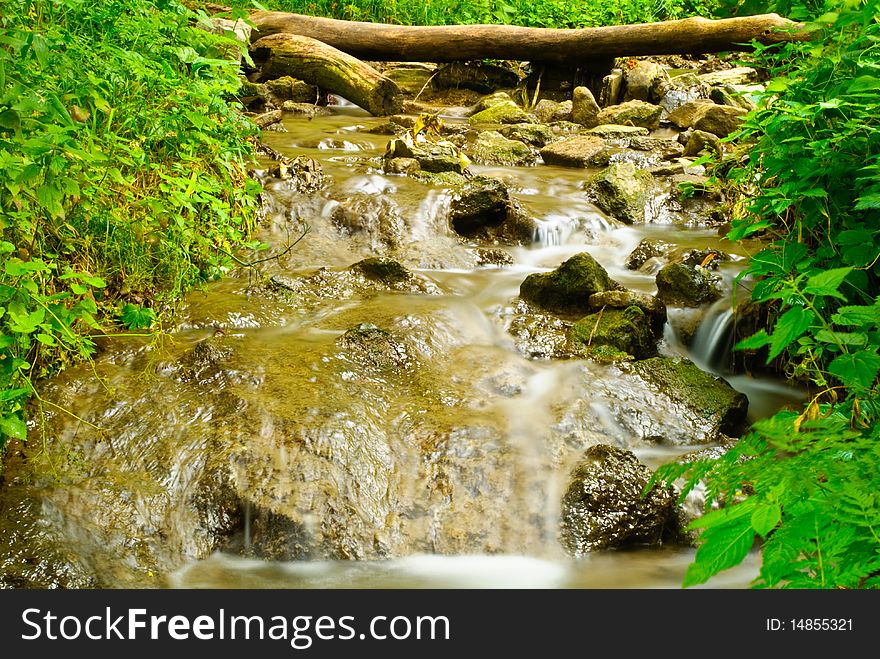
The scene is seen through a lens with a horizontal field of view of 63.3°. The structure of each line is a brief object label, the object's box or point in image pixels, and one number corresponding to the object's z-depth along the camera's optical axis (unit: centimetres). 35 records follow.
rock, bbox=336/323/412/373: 459
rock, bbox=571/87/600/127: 1125
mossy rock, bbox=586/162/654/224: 765
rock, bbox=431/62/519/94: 1306
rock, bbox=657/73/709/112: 1206
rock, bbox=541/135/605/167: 933
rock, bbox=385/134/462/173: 796
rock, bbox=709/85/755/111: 1052
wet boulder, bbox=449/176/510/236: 700
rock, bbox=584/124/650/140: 1037
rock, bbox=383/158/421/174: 794
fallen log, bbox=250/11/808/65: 1175
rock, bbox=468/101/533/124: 1123
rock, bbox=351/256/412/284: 581
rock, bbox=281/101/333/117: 1088
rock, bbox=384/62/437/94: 1330
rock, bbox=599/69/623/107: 1223
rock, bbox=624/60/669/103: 1224
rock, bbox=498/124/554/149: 1023
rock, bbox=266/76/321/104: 1132
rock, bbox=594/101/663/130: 1109
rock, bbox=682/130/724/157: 904
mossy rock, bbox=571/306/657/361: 497
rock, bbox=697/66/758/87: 1232
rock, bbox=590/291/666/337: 524
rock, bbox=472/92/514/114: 1187
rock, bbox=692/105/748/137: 953
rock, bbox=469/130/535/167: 922
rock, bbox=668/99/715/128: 1090
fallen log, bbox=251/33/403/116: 1124
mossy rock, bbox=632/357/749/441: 442
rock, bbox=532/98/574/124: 1167
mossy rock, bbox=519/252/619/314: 551
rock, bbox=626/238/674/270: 666
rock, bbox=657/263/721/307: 552
